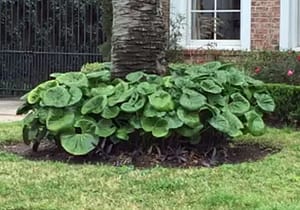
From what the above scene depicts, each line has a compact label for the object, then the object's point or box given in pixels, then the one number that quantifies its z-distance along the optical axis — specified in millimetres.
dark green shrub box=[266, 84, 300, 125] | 10320
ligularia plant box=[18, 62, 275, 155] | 7543
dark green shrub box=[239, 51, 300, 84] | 11266
